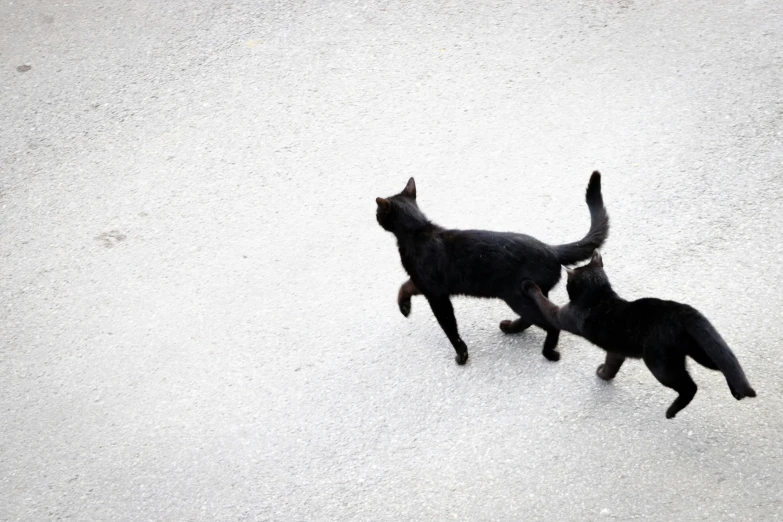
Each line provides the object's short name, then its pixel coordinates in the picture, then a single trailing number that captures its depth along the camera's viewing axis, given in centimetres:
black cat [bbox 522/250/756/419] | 655
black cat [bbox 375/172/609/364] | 796
